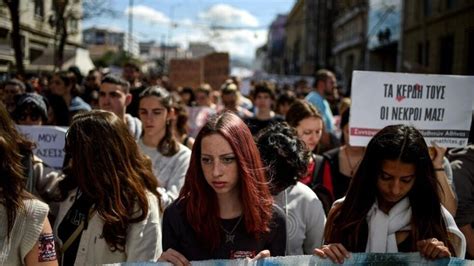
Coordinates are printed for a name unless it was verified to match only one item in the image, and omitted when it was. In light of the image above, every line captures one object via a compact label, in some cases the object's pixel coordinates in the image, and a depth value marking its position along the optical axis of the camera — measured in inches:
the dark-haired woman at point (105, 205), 108.6
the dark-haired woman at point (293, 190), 122.6
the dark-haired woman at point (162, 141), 167.0
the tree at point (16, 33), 522.3
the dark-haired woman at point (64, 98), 266.8
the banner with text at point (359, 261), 94.2
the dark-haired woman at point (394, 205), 101.8
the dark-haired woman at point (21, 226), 89.5
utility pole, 1323.9
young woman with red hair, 100.0
